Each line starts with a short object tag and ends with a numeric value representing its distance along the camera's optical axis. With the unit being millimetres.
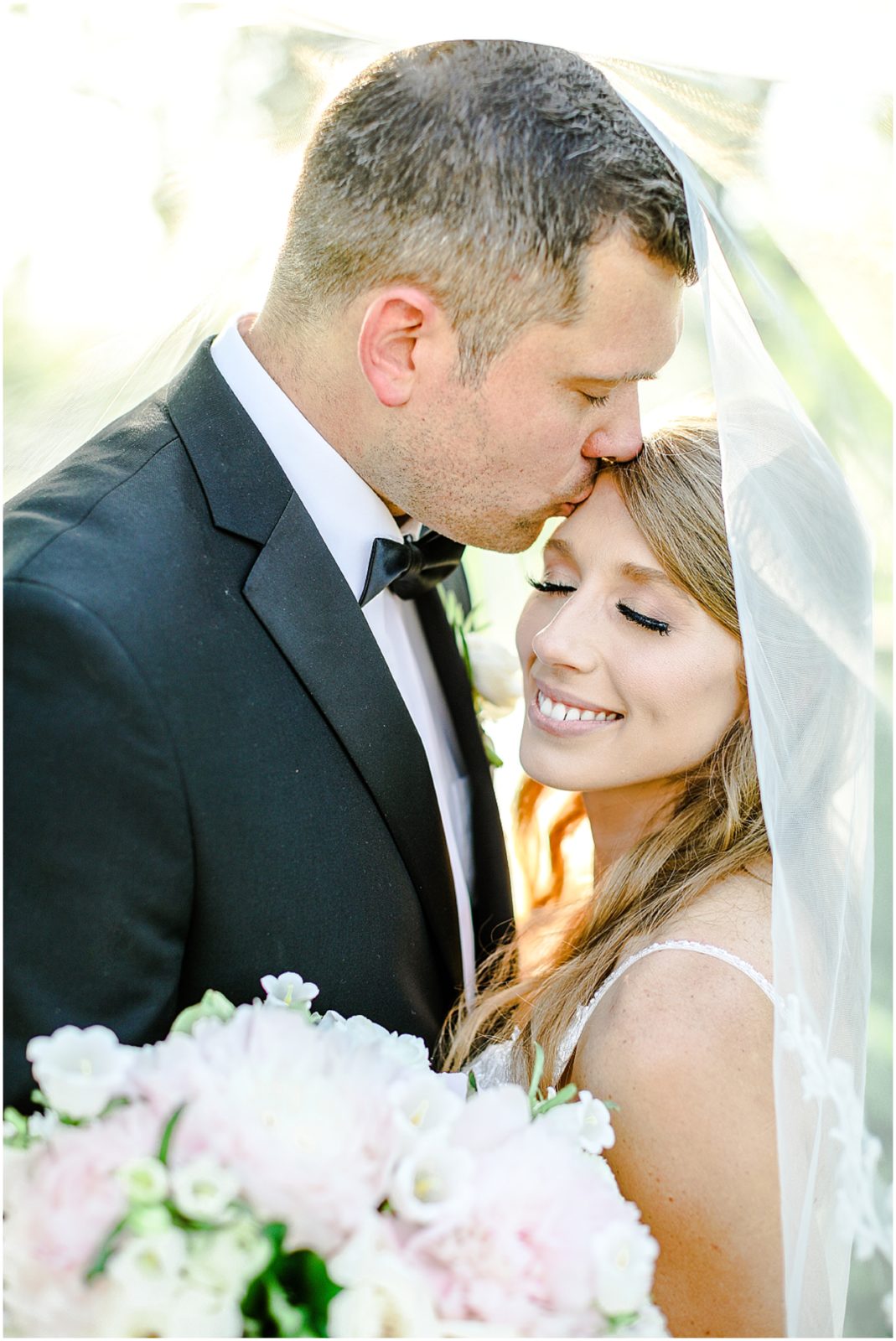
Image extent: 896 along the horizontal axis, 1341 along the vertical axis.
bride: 1301
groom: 1266
